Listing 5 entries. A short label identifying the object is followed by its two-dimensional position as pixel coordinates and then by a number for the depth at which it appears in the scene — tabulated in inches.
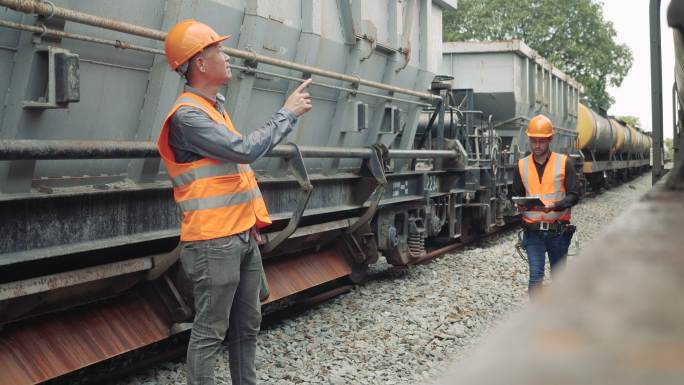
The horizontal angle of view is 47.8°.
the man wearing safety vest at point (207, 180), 136.6
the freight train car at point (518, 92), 592.4
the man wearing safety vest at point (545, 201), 224.7
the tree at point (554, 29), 1989.4
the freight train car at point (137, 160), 147.9
